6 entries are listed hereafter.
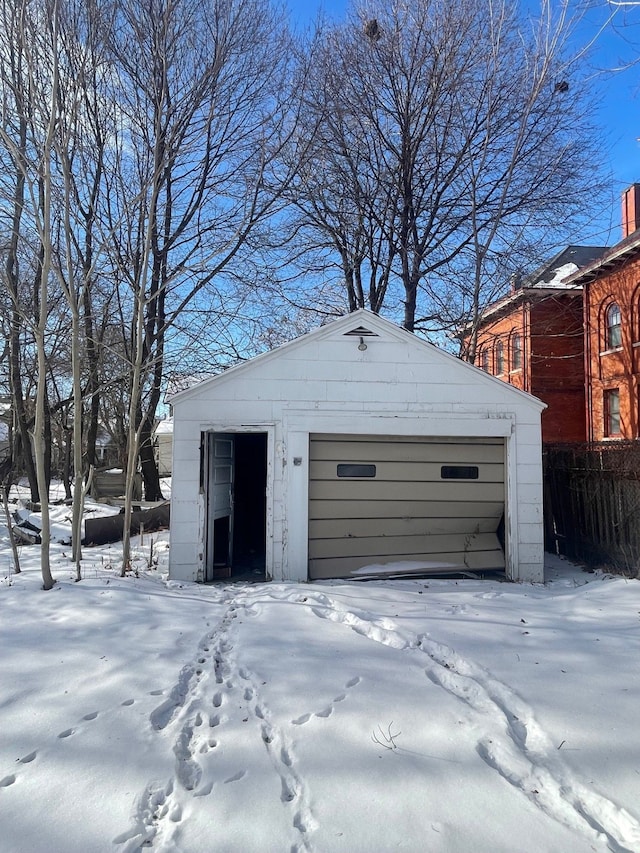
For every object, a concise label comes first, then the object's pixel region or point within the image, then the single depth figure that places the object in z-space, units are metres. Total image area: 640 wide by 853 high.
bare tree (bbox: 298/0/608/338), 12.92
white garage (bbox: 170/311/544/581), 7.45
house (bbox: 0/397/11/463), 20.33
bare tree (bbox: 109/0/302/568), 8.15
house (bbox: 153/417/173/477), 34.56
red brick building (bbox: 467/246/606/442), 20.83
